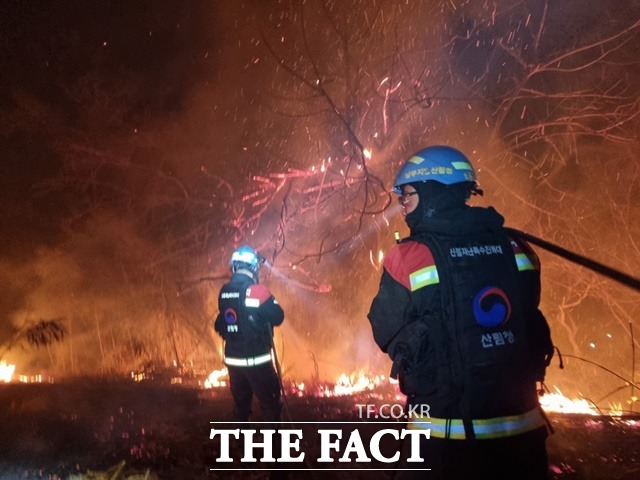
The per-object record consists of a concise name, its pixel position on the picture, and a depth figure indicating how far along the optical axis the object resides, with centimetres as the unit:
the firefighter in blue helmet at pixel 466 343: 229
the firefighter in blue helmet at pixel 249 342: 522
